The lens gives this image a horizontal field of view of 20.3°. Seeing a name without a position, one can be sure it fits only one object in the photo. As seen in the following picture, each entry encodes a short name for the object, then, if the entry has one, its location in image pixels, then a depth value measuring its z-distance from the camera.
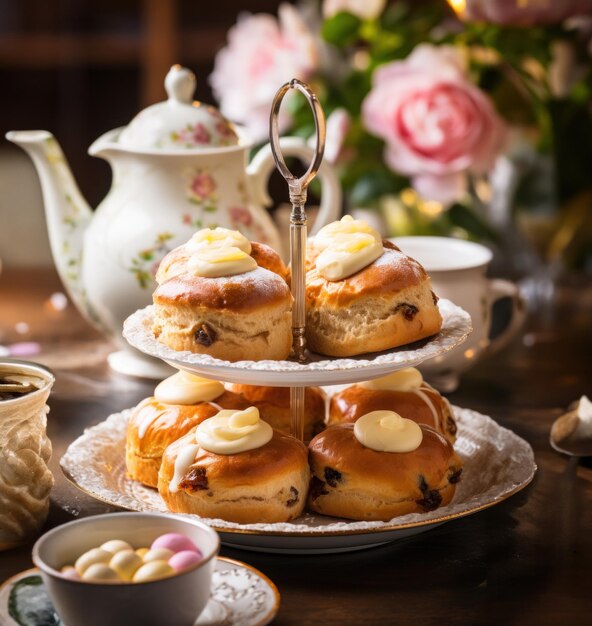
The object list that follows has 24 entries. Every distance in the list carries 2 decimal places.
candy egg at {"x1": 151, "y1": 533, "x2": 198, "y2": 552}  0.72
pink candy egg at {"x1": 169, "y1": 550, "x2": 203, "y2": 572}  0.70
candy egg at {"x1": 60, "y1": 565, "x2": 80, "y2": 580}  0.69
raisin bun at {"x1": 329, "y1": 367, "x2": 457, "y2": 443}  0.88
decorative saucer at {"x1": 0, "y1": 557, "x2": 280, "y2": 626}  0.72
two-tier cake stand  0.79
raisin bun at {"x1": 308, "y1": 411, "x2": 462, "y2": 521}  0.81
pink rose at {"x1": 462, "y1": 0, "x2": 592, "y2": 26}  1.30
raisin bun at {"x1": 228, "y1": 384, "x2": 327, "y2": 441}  0.89
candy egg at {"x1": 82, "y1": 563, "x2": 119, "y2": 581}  0.69
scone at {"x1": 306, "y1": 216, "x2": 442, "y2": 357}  0.83
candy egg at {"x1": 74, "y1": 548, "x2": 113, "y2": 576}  0.70
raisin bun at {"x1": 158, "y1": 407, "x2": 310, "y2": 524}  0.80
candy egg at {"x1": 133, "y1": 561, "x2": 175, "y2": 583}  0.69
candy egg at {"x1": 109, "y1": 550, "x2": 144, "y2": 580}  0.70
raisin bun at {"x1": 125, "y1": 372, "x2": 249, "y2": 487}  0.86
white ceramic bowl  0.69
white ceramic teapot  1.07
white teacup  1.04
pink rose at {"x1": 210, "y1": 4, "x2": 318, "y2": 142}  1.38
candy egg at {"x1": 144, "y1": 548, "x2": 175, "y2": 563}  0.71
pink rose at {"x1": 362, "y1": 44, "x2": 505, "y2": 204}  1.28
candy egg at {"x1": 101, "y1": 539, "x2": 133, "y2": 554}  0.71
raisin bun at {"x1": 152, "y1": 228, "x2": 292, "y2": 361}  0.81
